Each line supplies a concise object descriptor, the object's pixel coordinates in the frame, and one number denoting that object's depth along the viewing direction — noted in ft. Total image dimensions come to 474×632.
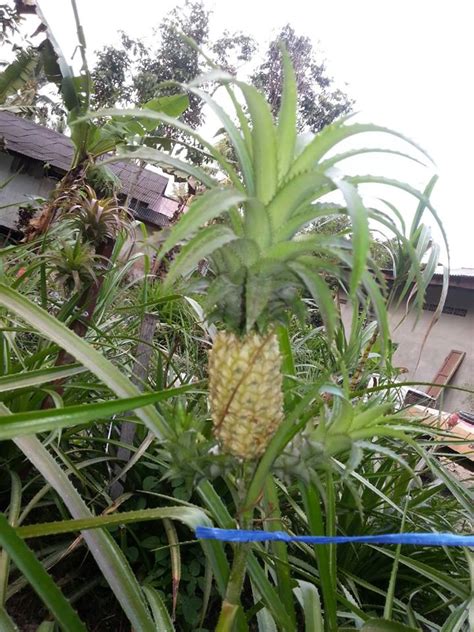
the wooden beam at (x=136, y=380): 5.25
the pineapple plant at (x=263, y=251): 2.23
